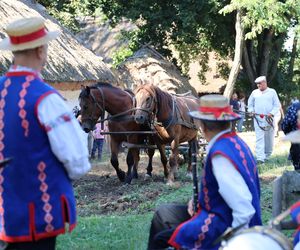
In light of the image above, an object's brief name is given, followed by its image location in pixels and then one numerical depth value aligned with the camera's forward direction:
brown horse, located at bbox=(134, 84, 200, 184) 11.54
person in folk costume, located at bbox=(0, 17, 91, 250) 3.74
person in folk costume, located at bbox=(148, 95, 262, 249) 4.22
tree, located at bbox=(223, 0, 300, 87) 24.55
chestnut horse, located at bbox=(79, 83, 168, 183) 11.76
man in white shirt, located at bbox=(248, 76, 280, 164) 14.37
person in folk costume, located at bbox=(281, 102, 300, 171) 8.58
